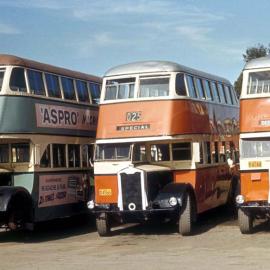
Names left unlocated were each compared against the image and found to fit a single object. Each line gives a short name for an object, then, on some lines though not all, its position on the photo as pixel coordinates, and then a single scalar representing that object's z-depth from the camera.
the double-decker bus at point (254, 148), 14.66
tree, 54.25
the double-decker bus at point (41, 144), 15.59
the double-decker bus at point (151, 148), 15.49
